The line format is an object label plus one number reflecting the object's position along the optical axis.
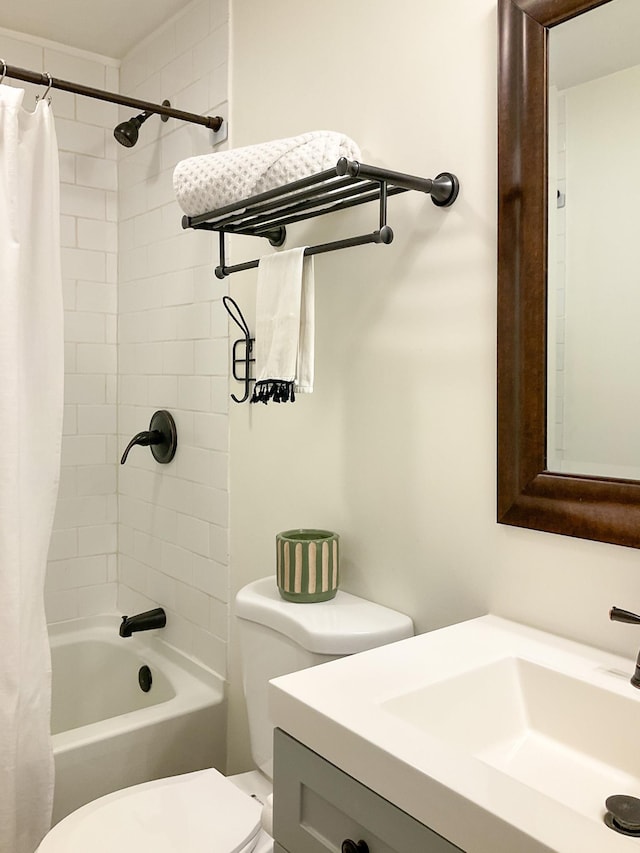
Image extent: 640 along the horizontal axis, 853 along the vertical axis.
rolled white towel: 1.48
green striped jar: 1.57
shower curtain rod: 1.80
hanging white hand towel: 1.55
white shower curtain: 1.73
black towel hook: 1.96
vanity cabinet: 0.87
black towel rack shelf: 1.37
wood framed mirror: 1.27
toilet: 1.42
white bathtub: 1.89
